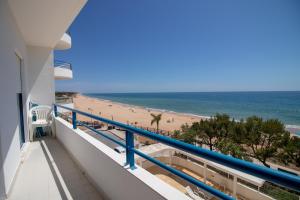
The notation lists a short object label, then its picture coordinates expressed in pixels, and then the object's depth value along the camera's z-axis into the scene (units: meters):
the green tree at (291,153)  10.61
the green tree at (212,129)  13.94
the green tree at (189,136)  13.35
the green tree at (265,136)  11.53
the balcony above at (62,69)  7.70
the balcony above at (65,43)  6.52
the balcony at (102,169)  0.82
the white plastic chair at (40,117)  4.72
